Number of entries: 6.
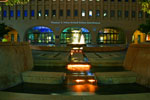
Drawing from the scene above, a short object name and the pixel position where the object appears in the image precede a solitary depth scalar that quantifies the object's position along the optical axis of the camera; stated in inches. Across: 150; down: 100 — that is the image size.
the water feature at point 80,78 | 306.3
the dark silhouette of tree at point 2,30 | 1553.6
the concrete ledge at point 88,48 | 974.4
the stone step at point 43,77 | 335.9
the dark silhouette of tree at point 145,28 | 1408.1
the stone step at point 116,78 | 340.8
